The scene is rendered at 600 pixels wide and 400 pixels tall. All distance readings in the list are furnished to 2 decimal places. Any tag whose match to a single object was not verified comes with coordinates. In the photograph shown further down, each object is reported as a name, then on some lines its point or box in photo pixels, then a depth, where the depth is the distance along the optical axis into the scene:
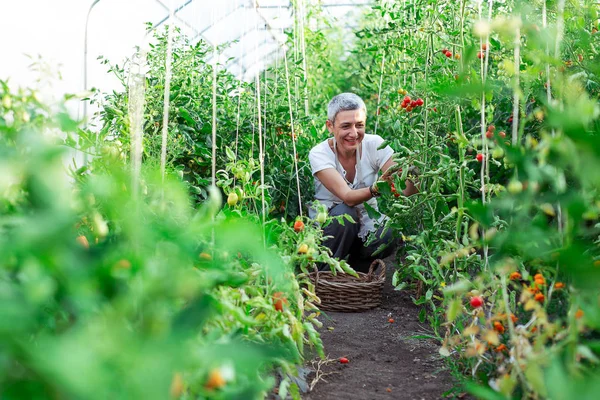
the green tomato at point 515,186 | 1.00
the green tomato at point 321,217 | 1.73
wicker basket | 2.47
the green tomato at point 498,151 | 1.01
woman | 2.84
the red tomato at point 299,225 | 1.76
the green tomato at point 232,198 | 1.77
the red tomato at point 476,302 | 1.40
